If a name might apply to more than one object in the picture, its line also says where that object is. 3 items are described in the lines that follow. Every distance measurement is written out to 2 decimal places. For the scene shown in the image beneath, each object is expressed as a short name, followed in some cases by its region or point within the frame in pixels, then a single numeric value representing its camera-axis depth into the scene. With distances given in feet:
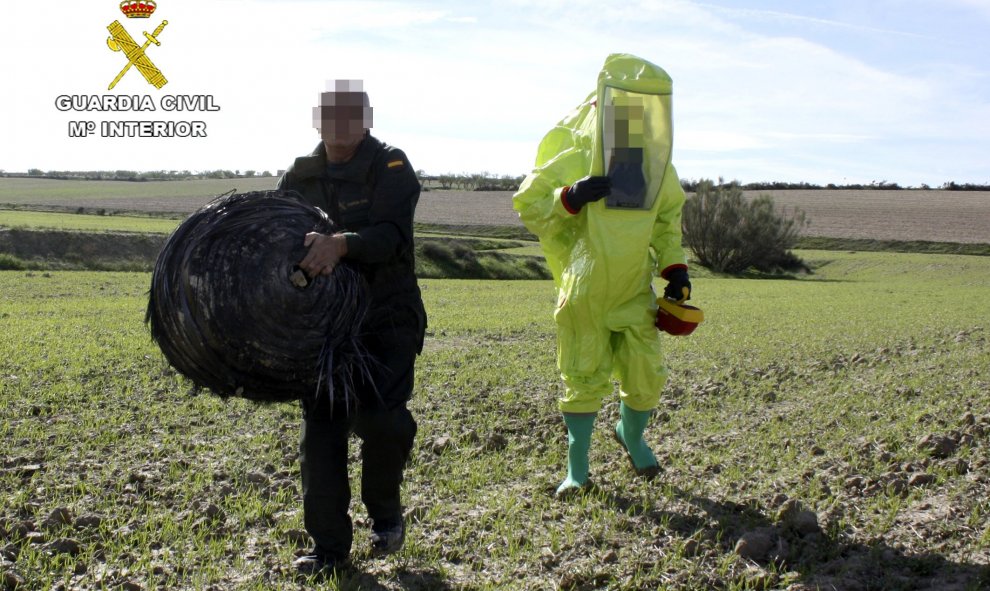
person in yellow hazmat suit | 15.79
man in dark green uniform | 12.59
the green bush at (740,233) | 152.25
